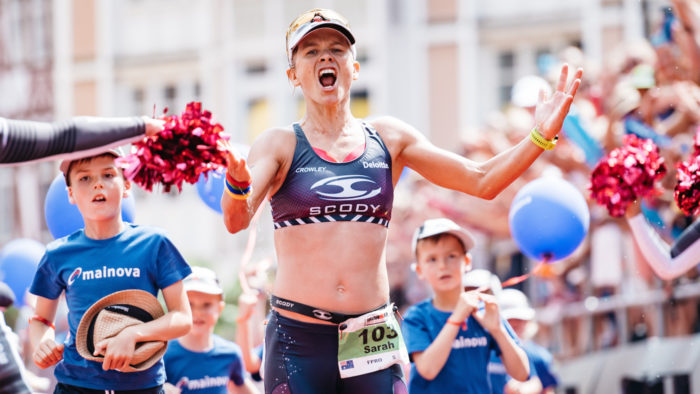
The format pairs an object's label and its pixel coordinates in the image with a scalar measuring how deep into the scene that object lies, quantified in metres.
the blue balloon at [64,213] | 11.22
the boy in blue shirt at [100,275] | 8.31
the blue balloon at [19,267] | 14.31
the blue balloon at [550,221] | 12.03
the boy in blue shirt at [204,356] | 11.23
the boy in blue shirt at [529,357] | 13.42
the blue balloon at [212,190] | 12.41
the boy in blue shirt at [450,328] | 10.36
